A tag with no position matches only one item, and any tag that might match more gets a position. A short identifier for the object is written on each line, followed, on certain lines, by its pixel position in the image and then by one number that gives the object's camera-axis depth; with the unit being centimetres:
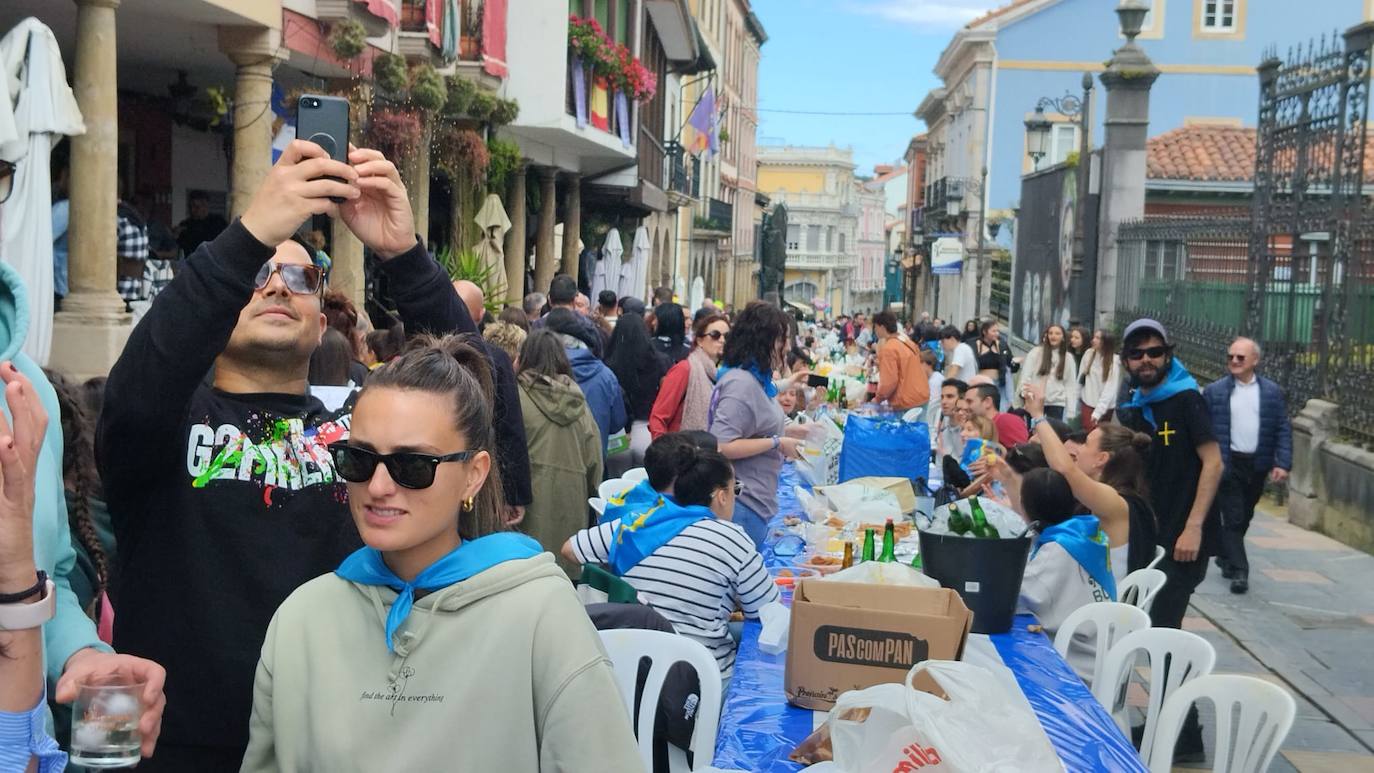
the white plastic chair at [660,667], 462
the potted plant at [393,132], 1395
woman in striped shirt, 541
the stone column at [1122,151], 1895
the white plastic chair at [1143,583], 621
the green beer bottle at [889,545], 561
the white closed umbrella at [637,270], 2606
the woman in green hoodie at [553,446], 704
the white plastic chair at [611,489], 789
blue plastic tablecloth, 418
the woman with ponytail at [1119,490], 615
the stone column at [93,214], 978
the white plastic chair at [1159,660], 522
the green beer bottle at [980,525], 529
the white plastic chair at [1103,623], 552
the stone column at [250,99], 1196
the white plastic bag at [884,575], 480
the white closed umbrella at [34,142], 820
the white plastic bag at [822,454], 927
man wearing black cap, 692
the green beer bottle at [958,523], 530
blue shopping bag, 864
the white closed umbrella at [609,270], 2536
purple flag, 2977
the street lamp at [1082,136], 1966
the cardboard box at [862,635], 418
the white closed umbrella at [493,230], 1802
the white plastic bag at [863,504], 745
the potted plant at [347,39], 1259
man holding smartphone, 270
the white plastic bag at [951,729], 320
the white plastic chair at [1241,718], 455
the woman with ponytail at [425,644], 232
